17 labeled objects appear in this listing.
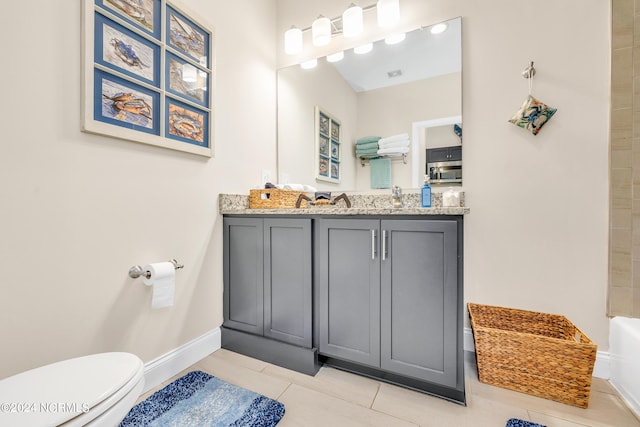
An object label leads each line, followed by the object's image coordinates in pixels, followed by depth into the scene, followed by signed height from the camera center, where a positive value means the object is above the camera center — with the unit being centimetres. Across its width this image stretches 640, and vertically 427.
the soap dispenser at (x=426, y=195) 164 +11
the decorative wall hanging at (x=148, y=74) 115 +67
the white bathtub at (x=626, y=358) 120 -67
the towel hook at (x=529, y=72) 153 +79
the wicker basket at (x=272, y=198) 186 +10
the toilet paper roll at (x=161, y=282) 130 -33
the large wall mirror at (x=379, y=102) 174 +79
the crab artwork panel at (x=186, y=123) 146 +50
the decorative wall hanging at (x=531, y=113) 149 +55
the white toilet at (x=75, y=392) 66 -48
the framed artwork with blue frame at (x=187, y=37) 146 +98
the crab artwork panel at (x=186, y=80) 147 +74
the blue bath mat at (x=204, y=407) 114 -86
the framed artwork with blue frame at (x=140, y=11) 121 +93
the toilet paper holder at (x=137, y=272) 129 -28
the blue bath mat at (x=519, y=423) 111 -85
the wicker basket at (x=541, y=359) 122 -68
